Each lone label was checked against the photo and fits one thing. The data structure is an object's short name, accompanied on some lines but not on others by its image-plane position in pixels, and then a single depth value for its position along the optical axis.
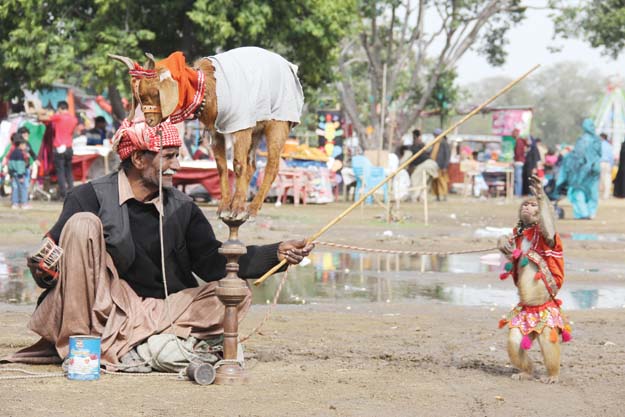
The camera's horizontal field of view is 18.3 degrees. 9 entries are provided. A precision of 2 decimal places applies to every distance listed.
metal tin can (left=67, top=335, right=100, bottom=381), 9.66
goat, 11.19
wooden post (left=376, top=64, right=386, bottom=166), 31.30
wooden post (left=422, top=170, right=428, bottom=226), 32.81
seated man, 10.08
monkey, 10.42
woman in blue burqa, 38.43
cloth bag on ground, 10.22
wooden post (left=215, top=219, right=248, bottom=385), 9.79
